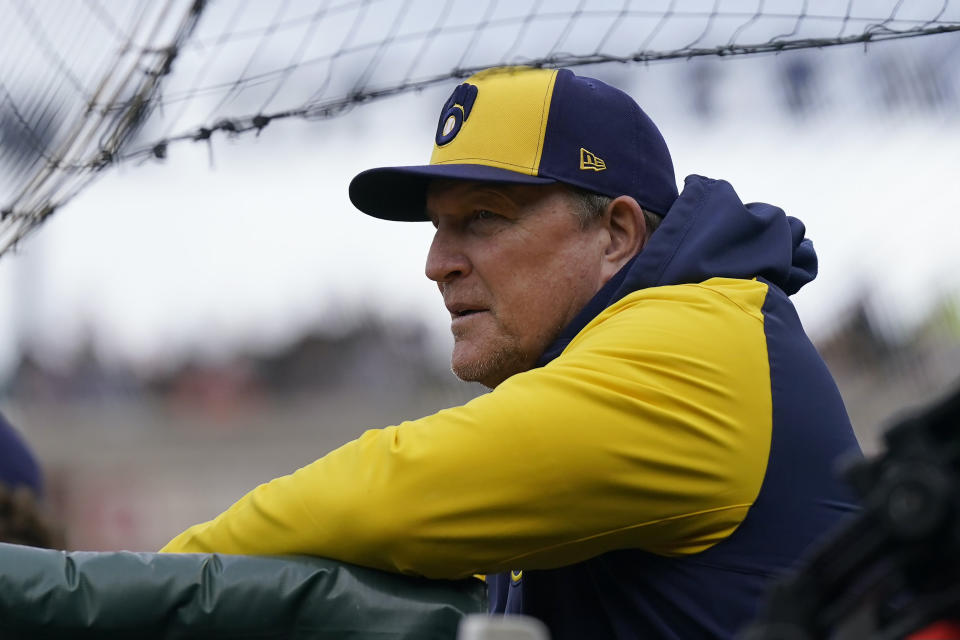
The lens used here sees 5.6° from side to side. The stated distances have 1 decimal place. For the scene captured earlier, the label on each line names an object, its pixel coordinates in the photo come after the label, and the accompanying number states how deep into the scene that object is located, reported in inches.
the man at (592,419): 320.4
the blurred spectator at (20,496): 345.9
